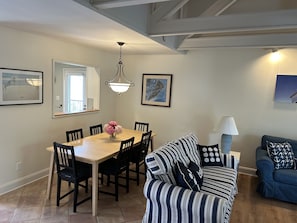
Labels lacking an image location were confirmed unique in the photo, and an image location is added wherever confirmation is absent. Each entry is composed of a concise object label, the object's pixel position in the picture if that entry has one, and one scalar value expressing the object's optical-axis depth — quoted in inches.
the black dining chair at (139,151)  149.9
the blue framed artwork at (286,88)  161.3
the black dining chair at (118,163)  128.2
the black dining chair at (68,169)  113.2
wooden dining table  113.2
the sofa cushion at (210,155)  137.1
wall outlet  139.0
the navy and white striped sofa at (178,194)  84.0
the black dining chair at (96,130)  171.7
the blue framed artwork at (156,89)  204.4
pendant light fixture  221.1
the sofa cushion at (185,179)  94.3
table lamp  152.9
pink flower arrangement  149.8
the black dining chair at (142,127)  194.0
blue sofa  134.9
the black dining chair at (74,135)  147.3
